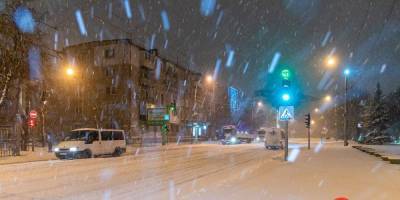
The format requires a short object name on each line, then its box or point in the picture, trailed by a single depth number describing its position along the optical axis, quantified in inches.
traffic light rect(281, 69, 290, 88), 845.2
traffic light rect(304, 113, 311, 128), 1539.1
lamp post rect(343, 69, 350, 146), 1576.8
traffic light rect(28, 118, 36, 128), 1213.7
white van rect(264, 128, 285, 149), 1667.1
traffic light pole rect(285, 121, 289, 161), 862.5
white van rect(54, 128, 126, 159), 1066.1
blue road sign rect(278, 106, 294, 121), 852.9
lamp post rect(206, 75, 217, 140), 3371.1
